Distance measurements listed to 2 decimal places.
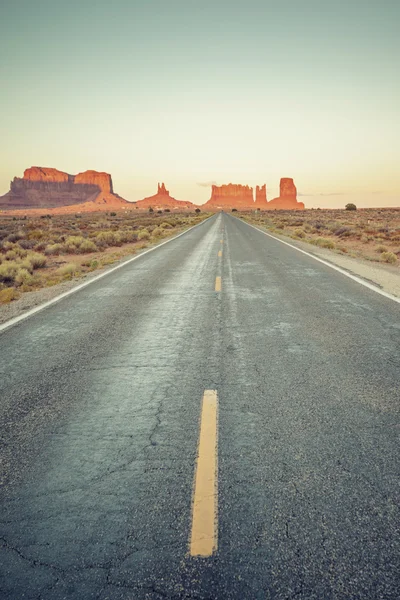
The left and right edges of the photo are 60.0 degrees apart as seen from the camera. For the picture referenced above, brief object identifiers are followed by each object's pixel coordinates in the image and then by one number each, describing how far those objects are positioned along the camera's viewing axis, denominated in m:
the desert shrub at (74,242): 19.32
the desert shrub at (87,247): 18.97
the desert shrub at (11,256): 15.38
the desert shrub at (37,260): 13.34
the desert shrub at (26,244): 19.62
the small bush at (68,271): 11.71
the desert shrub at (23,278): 10.66
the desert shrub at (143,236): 25.73
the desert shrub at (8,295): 8.51
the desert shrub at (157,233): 26.87
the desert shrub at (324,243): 18.77
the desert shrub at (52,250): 17.52
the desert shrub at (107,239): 21.64
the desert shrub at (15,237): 22.95
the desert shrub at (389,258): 14.11
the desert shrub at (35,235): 24.25
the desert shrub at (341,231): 26.74
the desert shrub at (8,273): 10.92
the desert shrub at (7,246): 18.78
